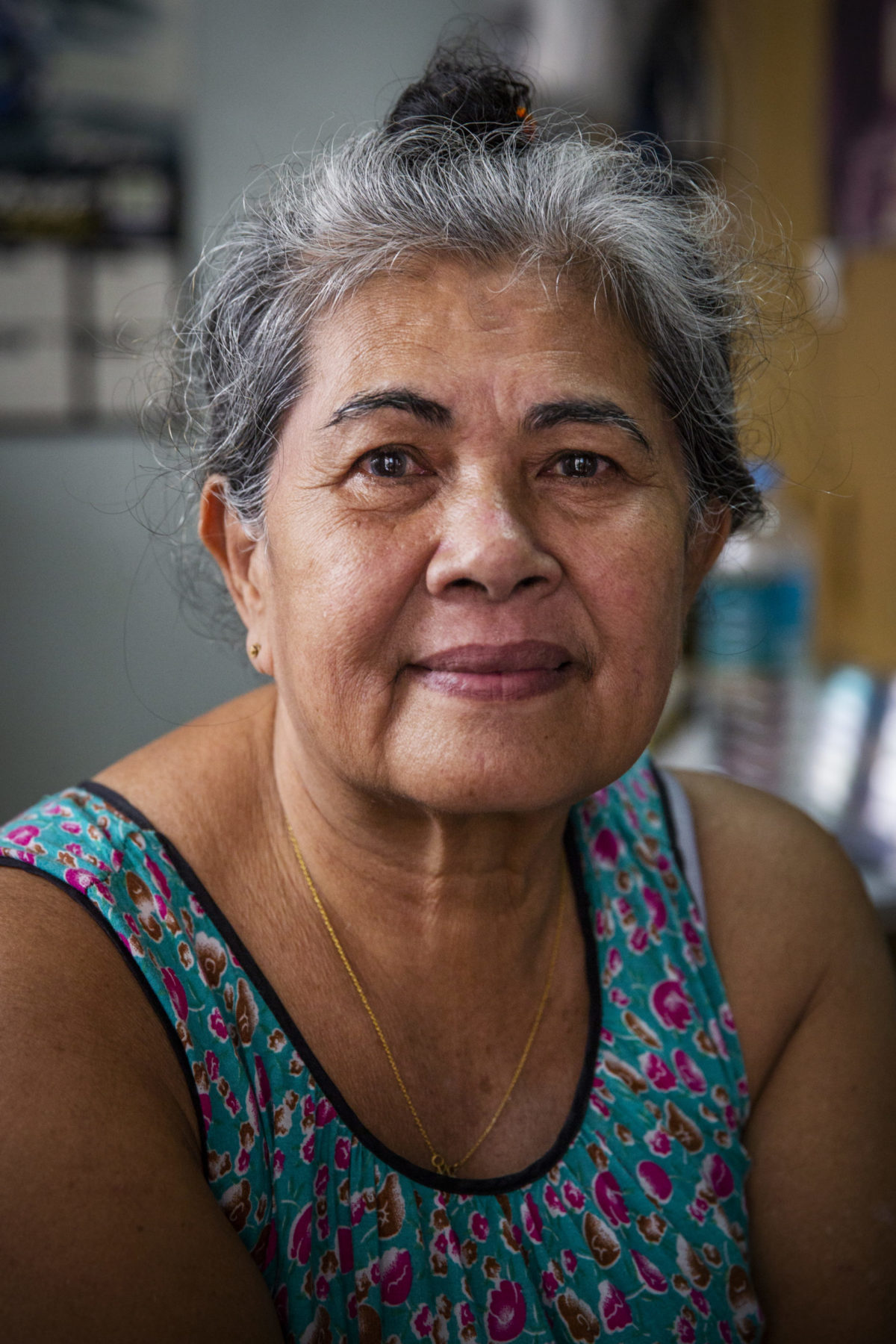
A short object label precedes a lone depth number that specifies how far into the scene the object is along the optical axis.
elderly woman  0.92
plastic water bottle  2.46
